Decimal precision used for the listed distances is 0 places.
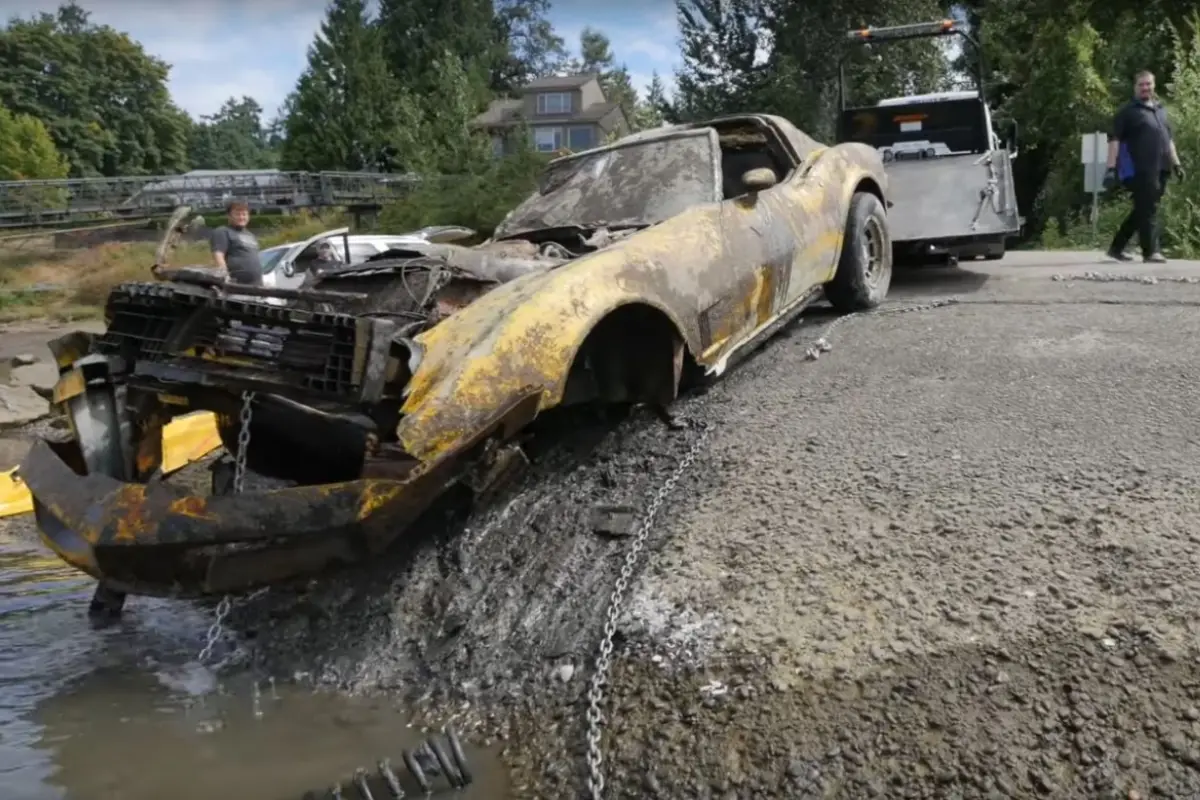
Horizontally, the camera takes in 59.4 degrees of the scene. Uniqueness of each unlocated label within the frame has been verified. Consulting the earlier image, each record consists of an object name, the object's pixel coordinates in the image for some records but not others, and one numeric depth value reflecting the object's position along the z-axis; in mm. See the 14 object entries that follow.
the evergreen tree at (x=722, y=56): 24750
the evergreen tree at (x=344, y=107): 46375
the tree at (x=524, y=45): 63719
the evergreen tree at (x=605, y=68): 79875
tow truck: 8406
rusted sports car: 3498
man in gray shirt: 8492
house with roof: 64000
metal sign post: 15539
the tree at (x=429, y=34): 54594
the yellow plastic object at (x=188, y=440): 6586
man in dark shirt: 9414
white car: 10617
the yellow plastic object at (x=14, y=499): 6793
